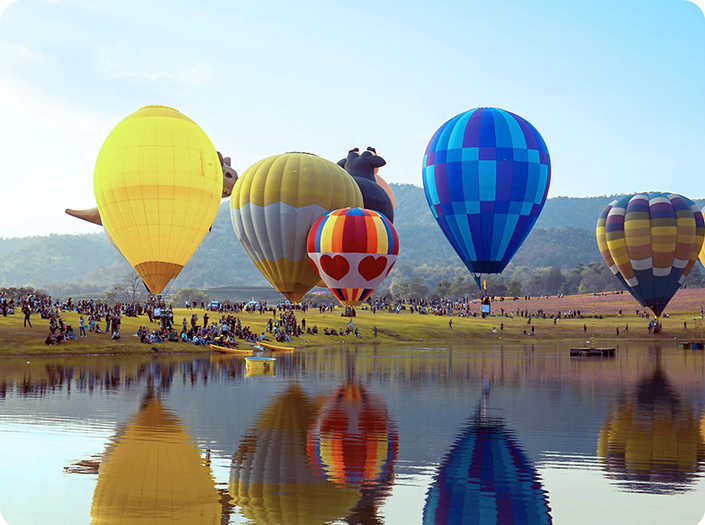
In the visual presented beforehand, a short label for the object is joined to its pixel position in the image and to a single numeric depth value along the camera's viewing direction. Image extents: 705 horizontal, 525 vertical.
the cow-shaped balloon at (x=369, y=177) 71.44
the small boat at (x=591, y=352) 61.03
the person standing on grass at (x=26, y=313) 52.44
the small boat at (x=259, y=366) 40.72
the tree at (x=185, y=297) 189.00
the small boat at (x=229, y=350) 55.78
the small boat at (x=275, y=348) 60.00
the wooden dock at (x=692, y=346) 73.75
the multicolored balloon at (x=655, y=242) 79.69
